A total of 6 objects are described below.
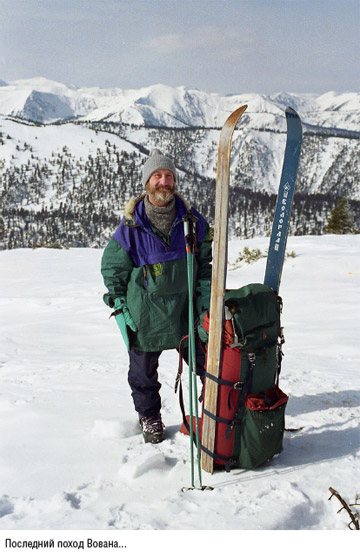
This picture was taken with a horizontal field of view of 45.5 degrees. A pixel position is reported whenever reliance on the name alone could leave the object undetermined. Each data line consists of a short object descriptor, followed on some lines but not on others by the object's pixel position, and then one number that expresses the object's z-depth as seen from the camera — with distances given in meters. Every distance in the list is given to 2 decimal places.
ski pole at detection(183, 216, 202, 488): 2.47
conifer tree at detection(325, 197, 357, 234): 35.00
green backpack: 2.48
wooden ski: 2.24
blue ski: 2.76
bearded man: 2.78
